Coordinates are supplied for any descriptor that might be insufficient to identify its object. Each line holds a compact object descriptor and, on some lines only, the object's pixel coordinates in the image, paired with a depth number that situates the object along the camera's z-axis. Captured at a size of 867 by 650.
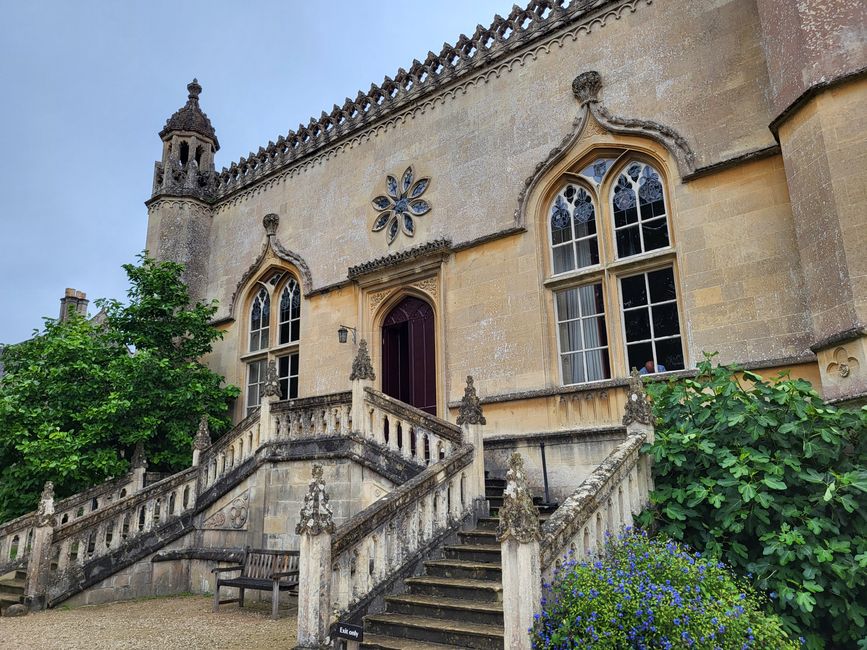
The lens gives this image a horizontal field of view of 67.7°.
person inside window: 9.47
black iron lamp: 13.03
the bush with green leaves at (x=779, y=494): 5.52
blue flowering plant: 4.39
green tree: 12.19
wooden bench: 8.34
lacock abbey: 6.70
